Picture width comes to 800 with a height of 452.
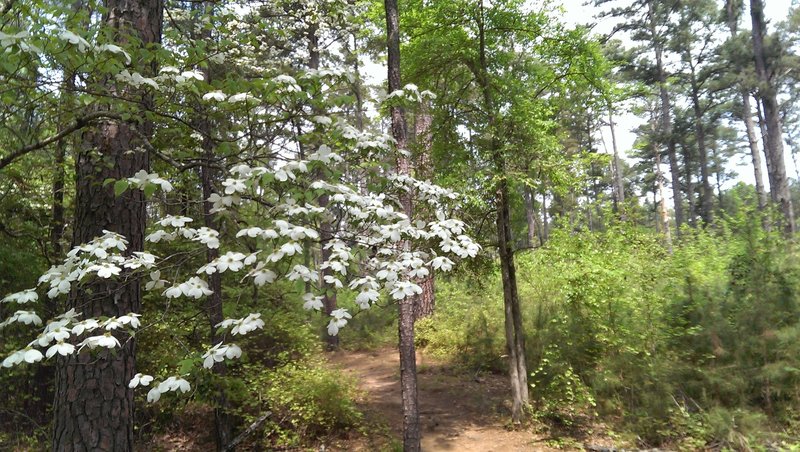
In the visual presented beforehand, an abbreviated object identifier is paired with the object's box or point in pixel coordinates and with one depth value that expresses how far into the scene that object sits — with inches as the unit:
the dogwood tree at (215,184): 88.9
